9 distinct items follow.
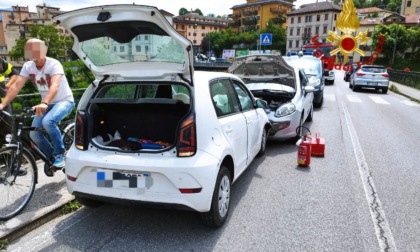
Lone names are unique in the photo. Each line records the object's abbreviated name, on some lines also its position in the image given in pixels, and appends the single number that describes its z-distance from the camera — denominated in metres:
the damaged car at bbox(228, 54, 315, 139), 6.50
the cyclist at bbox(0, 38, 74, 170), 3.67
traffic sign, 18.05
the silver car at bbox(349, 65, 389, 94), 18.39
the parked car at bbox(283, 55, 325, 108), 11.86
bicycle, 3.46
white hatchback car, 2.90
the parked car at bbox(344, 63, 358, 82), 27.51
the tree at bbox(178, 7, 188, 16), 163.62
